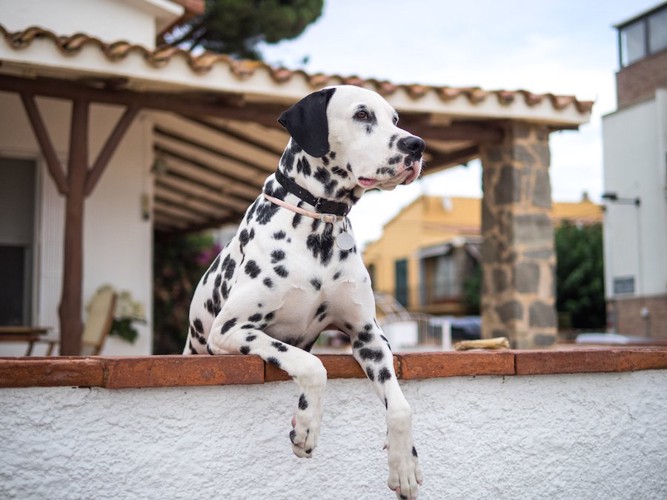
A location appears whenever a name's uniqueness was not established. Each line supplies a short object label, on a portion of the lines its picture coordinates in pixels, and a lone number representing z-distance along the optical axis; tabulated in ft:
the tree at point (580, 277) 110.83
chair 25.36
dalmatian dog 9.80
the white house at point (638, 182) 80.23
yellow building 123.34
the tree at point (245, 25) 60.34
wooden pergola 22.17
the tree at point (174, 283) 40.86
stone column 27.12
